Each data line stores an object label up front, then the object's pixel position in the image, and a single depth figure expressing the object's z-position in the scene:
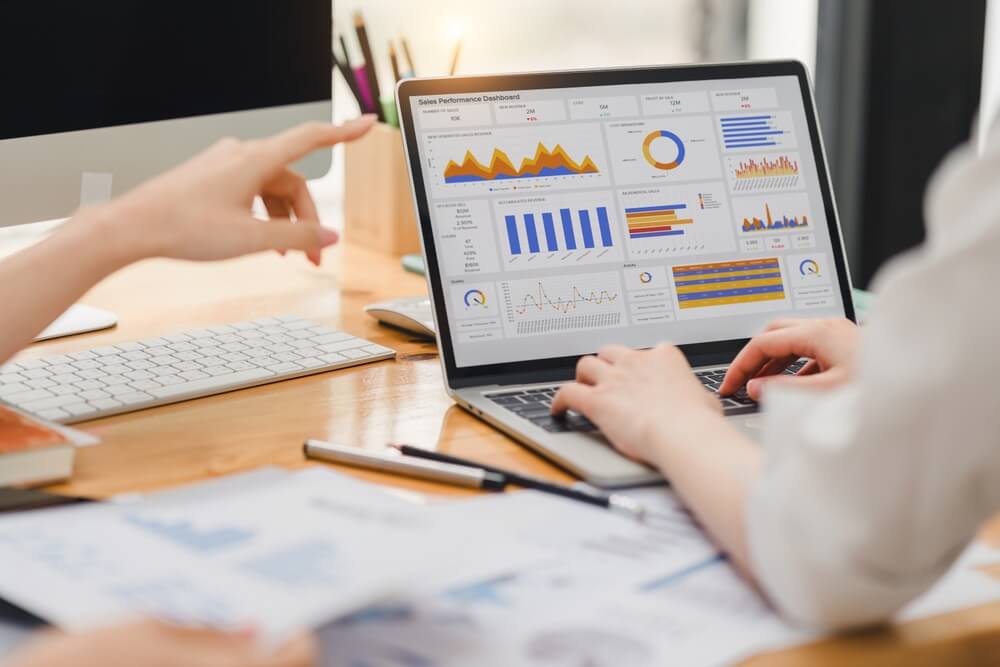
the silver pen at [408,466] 1.47
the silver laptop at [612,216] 1.64
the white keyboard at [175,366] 1.61
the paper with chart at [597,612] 1.31
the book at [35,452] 1.47
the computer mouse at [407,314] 1.76
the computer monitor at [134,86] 1.70
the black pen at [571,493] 1.44
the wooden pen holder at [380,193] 2.04
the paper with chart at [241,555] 1.29
